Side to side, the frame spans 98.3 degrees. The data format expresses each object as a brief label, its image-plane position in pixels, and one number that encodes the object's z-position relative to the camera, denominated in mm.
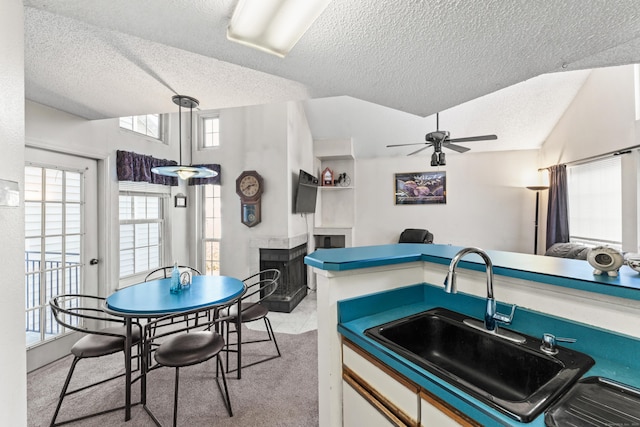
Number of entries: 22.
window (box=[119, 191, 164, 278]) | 3510
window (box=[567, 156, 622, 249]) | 3580
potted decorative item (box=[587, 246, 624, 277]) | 1092
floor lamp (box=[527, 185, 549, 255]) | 4852
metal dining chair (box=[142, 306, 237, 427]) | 1822
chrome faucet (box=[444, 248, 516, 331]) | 1107
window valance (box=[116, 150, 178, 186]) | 3326
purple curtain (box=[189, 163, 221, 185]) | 4334
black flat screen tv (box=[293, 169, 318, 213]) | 4340
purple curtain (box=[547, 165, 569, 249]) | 4426
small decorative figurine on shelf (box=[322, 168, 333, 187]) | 5668
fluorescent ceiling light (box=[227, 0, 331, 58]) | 1161
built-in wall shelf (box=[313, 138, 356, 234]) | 5871
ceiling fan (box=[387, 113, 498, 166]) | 3294
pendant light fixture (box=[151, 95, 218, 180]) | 2387
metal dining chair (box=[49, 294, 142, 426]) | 1864
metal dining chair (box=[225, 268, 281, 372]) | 2556
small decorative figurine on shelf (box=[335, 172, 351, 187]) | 5828
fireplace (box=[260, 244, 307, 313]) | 3994
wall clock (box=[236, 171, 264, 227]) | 4152
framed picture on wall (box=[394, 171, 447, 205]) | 5559
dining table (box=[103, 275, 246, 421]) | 1883
